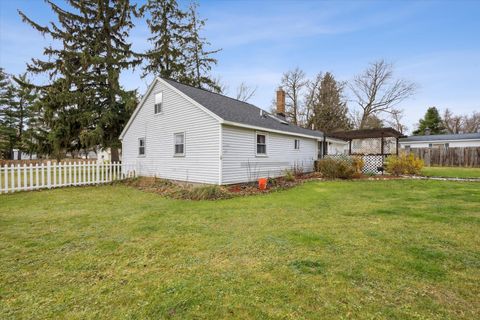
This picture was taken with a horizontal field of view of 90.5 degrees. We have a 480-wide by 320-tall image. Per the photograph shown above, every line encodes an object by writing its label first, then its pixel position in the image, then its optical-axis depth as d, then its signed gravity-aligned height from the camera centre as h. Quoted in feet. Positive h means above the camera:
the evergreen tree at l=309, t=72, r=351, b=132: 104.68 +22.30
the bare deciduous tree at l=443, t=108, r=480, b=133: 142.82 +21.80
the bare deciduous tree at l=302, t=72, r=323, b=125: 107.24 +27.41
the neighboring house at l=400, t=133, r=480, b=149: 87.10 +6.52
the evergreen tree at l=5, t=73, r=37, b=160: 102.98 +20.03
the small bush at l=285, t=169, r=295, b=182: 39.88 -3.31
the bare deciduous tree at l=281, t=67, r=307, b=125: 107.55 +30.64
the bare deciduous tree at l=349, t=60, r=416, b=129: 103.15 +30.19
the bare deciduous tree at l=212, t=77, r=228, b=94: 91.91 +30.91
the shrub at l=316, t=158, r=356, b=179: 42.22 -2.07
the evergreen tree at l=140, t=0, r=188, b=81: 70.33 +37.20
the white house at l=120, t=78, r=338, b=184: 32.81 +2.99
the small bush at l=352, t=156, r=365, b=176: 43.69 -1.24
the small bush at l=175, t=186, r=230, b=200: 27.48 -4.35
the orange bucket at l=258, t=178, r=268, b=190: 32.68 -3.68
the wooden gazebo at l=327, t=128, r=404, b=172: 49.08 +4.92
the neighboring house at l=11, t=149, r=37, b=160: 118.07 +1.36
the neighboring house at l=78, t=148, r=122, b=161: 134.00 +0.55
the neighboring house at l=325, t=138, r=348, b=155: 68.85 +3.73
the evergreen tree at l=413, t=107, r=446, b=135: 132.26 +19.98
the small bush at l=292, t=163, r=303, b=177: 46.34 -2.51
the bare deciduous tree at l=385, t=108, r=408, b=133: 105.91 +18.29
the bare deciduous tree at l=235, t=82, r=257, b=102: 107.24 +29.55
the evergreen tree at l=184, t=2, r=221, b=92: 76.13 +33.28
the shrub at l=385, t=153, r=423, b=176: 46.14 -1.46
